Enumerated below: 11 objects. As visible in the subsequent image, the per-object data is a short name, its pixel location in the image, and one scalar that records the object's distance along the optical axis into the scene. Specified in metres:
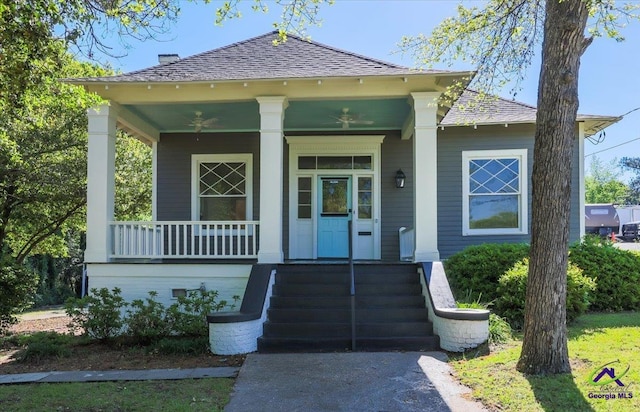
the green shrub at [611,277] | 7.63
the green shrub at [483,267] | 7.30
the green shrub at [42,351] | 5.93
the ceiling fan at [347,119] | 8.23
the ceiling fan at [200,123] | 8.66
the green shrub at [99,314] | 6.40
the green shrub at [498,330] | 5.73
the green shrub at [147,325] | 6.27
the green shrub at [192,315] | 6.22
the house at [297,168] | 7.20
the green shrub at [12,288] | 7.75
